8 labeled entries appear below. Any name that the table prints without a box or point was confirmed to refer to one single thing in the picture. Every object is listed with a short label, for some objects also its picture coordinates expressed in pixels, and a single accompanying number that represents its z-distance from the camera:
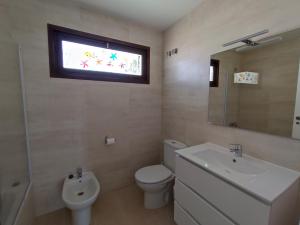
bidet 1.40
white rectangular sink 0.86
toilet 1.69
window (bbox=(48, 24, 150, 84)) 1.70
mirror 1.07
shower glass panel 1.39
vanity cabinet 0.84
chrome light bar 1.18
